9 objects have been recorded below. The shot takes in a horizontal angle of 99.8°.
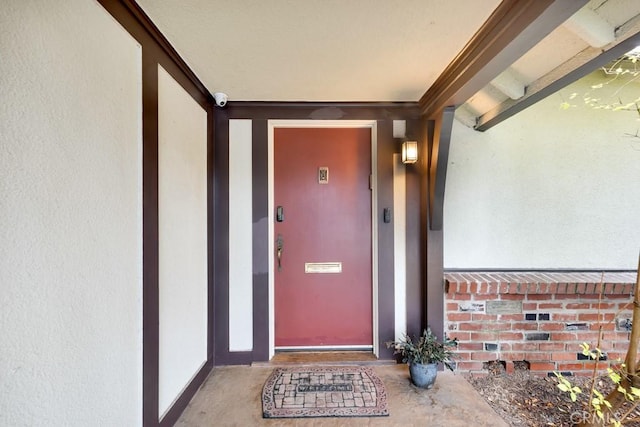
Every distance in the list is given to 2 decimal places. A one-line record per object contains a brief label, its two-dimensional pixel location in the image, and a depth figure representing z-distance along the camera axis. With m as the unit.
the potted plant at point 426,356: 1.86
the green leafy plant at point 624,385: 1.32
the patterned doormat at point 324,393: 1.63
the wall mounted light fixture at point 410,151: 2.06
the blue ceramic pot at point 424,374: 1.85
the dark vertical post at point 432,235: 2.02
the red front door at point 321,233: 2.28
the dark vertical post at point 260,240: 2.15
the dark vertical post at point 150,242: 1.30
